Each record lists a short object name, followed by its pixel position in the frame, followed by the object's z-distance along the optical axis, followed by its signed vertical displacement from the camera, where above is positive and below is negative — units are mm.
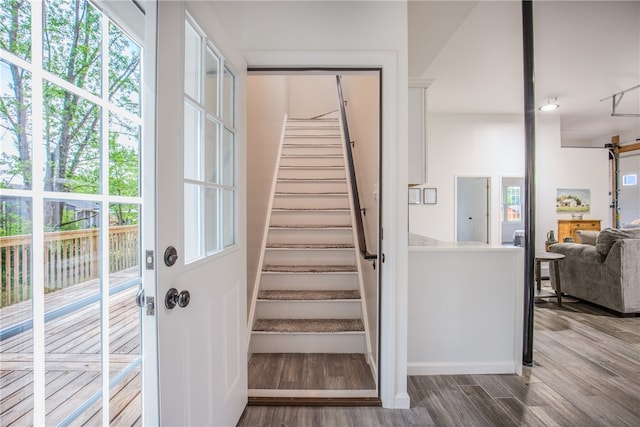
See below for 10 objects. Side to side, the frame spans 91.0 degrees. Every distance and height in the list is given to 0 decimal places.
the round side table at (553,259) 3902 -623
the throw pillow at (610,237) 3516 -292
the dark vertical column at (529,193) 2475 +143
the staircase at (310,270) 2623 -570
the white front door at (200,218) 1087 -30
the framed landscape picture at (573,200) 6973 +243
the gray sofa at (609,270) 3434 -700
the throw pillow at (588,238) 4531 -392
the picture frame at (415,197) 6233 +281
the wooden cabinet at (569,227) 6836 -353
